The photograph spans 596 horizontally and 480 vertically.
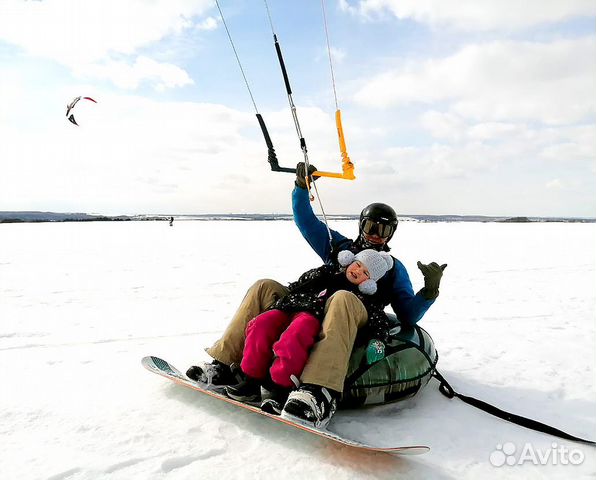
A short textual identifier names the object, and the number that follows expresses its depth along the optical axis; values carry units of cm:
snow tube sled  298
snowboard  223
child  273
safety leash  278
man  265
